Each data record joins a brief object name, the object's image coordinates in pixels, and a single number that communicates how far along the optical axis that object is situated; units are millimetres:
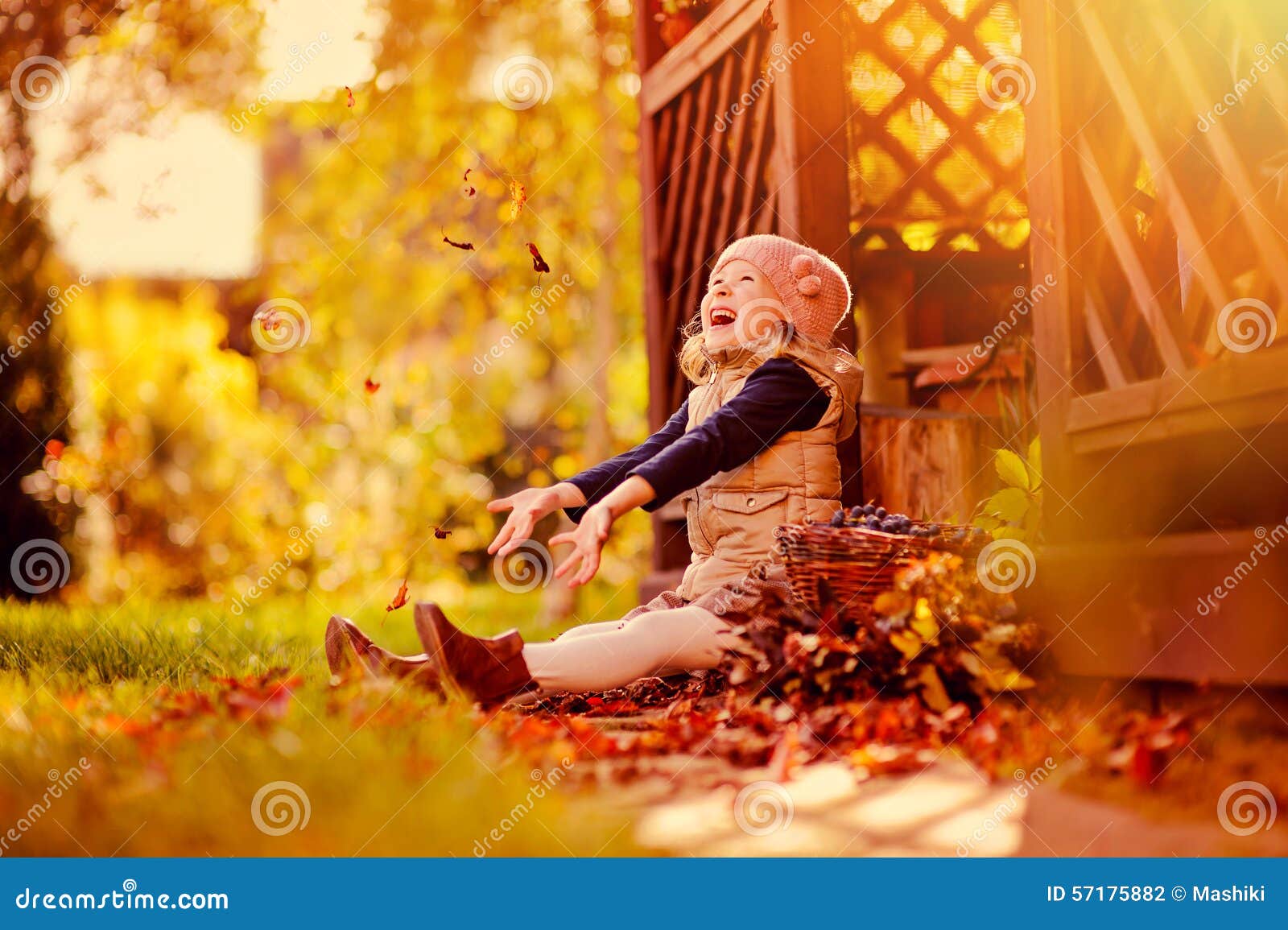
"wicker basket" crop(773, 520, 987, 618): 3002
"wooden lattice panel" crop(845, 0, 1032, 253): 5191
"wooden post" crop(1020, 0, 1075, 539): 3273
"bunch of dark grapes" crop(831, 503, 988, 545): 3053
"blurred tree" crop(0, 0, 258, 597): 6207
